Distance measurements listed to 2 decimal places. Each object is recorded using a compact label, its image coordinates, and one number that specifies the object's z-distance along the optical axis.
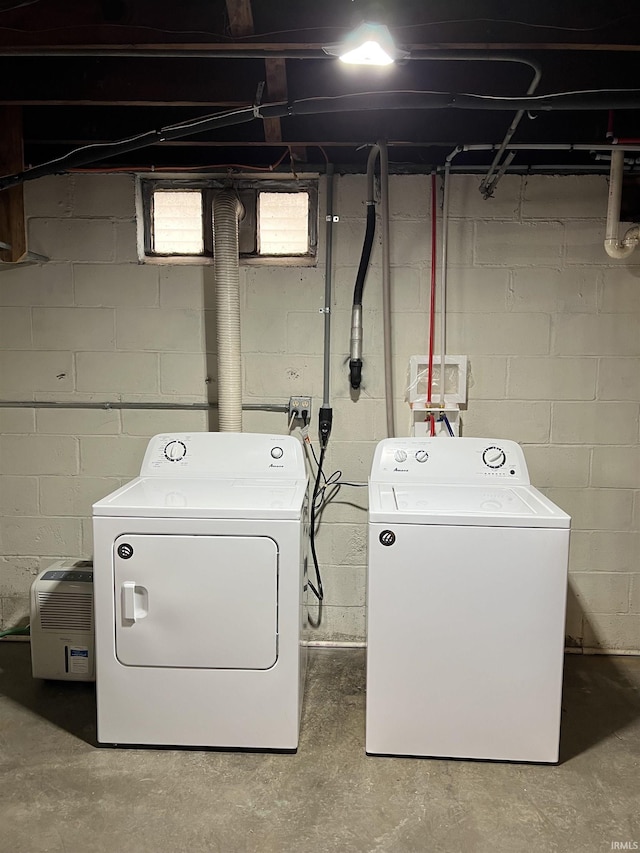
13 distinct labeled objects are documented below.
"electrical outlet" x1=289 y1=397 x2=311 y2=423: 2.74
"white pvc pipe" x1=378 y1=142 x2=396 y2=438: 2.58
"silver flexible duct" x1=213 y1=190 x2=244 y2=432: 2.56
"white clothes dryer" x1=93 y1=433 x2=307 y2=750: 1.99
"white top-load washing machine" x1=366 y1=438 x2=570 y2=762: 1.94
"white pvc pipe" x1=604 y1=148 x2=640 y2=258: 2.47
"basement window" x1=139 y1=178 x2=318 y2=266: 2.76
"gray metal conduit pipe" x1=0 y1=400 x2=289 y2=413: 2.77
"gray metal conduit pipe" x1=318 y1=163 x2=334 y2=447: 2.67
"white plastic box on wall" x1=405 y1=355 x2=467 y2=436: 2.69
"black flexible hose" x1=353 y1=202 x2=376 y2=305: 2.65
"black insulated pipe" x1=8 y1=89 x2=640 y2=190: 1.93
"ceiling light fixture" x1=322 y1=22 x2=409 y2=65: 1.57
